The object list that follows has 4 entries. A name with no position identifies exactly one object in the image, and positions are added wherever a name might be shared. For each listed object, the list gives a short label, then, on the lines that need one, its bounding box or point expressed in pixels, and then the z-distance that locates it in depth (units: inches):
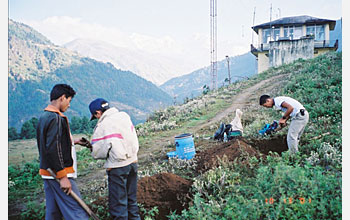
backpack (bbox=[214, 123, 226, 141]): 323.3
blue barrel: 255.3
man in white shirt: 210.1
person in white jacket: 129.4
